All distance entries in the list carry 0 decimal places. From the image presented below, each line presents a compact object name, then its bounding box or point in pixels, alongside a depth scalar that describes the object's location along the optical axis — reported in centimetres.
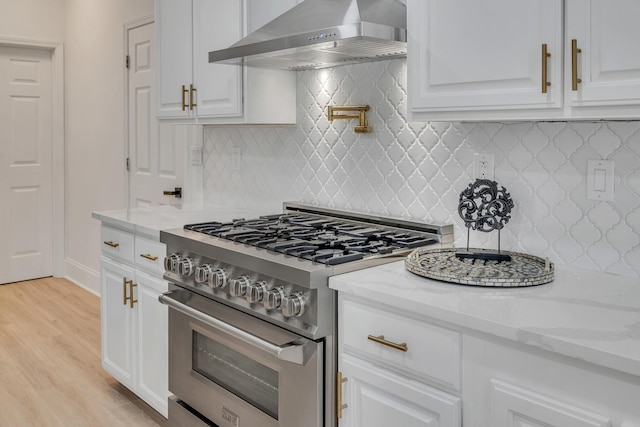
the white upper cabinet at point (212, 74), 260
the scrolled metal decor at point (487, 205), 186
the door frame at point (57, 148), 530
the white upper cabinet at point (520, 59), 140
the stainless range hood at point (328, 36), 186
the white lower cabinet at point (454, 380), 121
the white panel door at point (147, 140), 380
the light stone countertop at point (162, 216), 264
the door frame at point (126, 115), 430
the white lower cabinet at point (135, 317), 261
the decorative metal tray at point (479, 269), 161
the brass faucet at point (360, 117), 243
